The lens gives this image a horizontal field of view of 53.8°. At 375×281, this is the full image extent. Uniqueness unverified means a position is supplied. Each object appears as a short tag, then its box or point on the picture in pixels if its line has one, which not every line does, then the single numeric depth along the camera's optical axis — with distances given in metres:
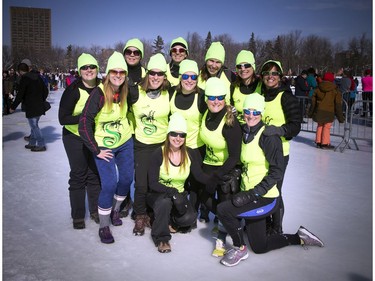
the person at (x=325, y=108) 8.52
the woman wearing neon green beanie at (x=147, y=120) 3.89
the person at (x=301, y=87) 13.37
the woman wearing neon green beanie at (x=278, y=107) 3.67
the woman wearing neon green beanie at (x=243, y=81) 4.20
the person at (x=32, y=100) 8.10
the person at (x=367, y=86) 12.80
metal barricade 8.71
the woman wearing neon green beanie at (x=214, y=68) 4.48
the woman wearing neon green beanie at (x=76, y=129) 4.00
